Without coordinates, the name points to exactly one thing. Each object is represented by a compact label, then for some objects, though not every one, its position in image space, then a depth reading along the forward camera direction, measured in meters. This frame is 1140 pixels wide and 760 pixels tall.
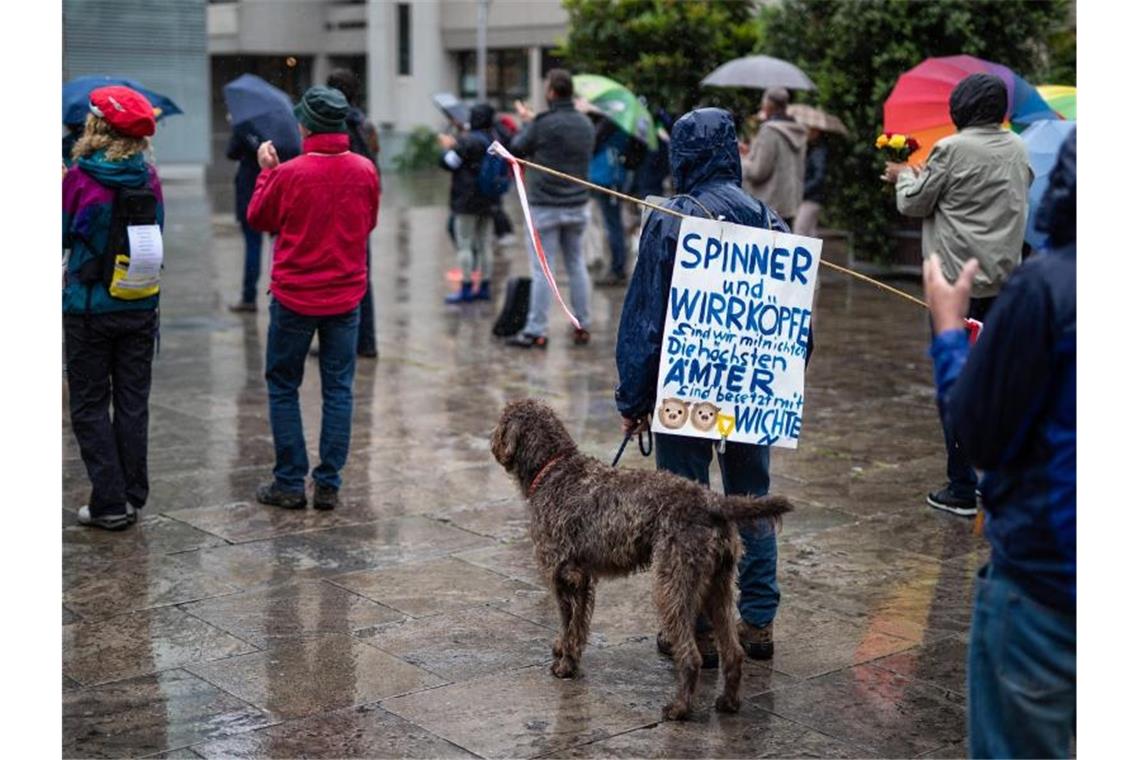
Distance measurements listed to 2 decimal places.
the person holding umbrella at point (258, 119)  10.69
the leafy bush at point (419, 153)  35.50
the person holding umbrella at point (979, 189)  6.74
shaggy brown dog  4.66
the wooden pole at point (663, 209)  5.02
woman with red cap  6.52
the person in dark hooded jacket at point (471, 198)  12.65
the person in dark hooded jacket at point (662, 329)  5.16
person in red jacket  6.92
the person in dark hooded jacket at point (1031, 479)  3.01
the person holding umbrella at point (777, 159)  12.32
